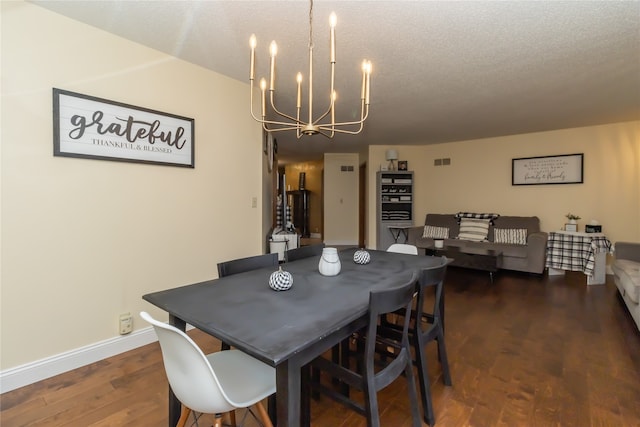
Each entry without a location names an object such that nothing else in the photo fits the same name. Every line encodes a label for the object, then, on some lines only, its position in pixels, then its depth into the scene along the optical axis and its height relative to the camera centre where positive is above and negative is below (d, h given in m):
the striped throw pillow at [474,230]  5.03 -0.34
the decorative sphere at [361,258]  2.05 -0.33
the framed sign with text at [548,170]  4.71 +0.65
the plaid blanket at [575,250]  3.93 -0.54
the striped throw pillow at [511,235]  4.64 -0.40
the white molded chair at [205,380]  0.96 -0.63
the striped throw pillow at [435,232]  5.35 -0.41
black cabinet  8.77 -0.03
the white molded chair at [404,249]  2.64 -0.35
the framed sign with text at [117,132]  1.93 +0.55
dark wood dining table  0.97 -0.40
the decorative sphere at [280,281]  1.43 -0.34
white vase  1.71 -0.31
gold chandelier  1.35 +0.65
